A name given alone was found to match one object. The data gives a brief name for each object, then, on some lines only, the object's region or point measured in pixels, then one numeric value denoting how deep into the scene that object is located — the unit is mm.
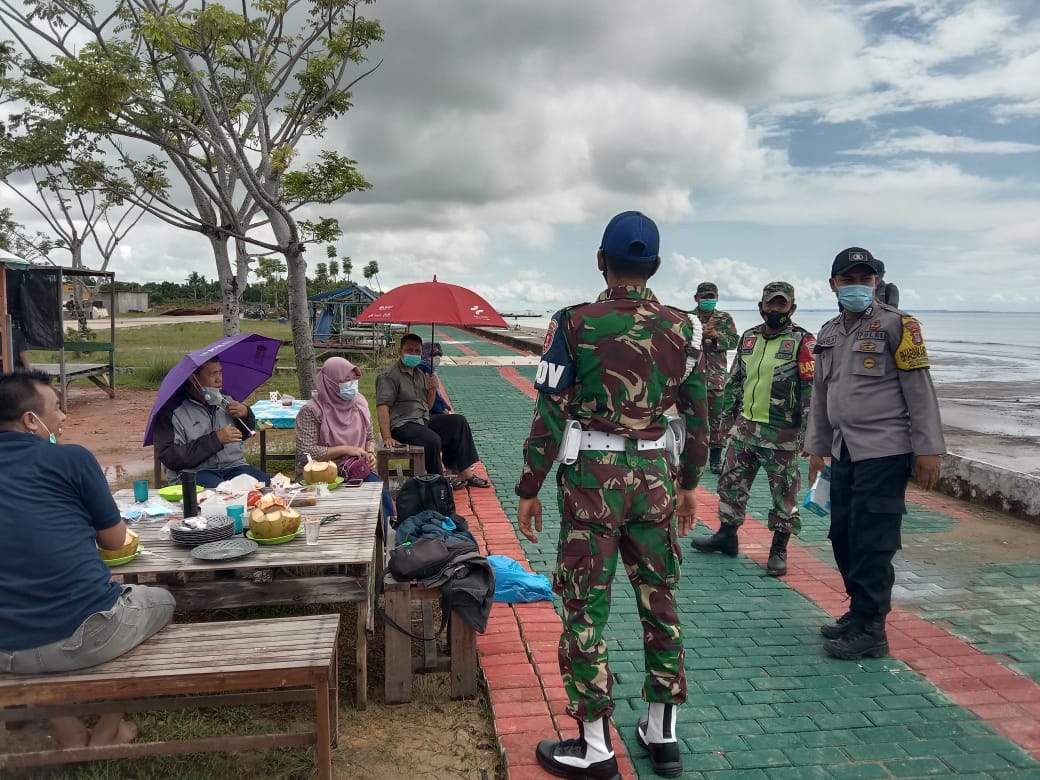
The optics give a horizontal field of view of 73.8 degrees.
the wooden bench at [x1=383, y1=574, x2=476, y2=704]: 3137
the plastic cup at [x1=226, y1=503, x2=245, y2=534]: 3342
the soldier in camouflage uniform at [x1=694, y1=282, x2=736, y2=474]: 6941
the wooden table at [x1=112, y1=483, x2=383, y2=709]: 2922
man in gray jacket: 4535
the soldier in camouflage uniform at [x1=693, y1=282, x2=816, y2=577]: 4637
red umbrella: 6273
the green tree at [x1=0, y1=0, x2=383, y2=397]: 8633
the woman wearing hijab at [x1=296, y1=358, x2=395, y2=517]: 5125
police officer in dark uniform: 3348
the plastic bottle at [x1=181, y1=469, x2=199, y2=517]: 3266
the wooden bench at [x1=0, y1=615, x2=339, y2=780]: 2309
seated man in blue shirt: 2279
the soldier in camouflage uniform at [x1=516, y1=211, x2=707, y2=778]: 2516
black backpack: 4441
